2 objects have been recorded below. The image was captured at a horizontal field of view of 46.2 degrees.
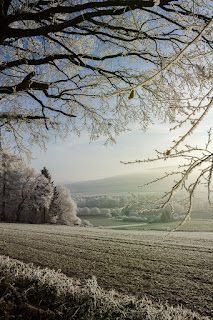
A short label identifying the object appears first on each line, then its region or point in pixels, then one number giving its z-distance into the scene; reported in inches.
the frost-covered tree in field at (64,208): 1428.4
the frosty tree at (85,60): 208.7
